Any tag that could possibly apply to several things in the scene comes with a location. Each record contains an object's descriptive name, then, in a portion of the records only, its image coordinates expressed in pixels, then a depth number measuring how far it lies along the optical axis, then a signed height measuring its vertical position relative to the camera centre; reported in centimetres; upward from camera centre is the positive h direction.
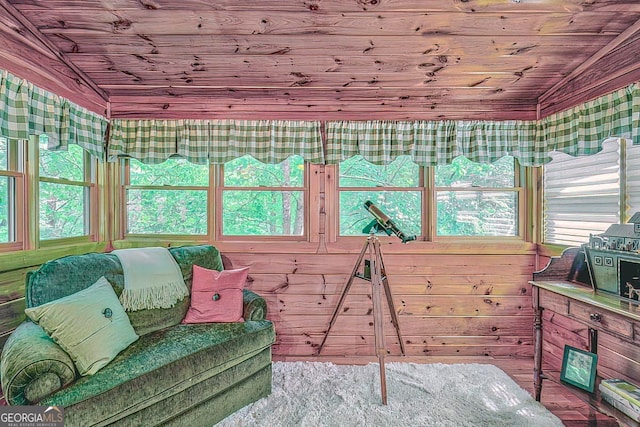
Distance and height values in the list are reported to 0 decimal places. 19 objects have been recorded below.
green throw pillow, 169 -60
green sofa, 152 -79
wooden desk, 174 -60
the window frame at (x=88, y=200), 268 +9
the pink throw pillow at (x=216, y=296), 239 -60
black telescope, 253 -11
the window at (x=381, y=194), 312 +14
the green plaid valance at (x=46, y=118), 197 +61
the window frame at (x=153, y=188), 309 +8
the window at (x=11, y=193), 216 +12
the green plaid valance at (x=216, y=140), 294 +60
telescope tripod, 225 -61
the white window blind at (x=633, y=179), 218 +19
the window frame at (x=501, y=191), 308 +12
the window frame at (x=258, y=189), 309 +3
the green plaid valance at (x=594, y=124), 213 +60
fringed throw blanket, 223 -46
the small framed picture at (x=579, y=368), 191 -90
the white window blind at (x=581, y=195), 235 +11
